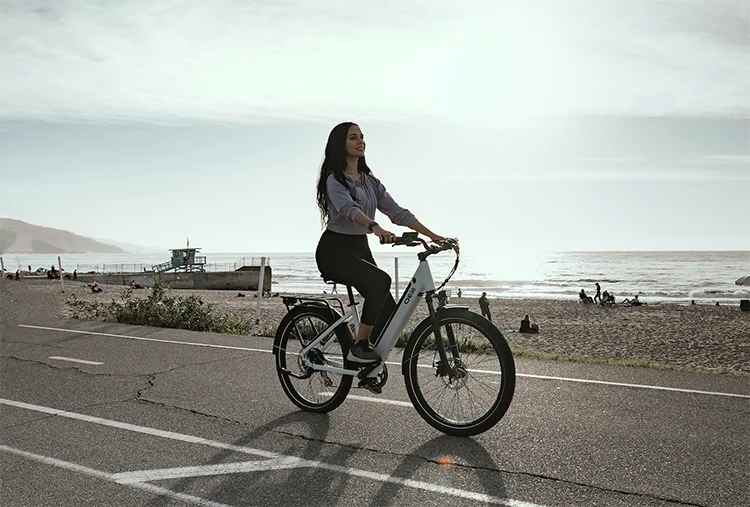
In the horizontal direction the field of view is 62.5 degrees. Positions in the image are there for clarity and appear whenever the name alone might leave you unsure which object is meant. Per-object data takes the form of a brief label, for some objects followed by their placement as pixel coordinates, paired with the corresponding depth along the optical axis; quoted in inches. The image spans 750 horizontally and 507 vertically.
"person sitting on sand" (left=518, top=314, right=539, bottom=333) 760.3
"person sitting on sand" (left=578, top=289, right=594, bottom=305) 1298.0
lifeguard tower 2759.6
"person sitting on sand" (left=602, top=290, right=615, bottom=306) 1248.8
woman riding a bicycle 192.2
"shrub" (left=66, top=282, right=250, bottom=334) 494.6
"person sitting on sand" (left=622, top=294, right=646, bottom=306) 1235.9
